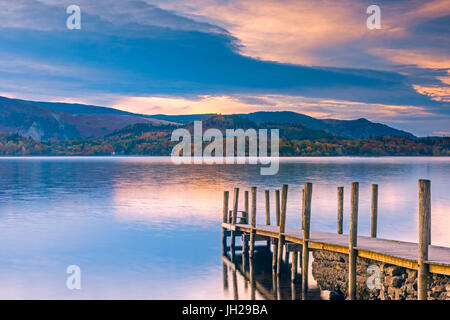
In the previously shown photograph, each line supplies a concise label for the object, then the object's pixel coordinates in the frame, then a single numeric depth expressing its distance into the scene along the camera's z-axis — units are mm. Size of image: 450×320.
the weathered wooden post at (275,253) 21362
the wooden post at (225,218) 26669
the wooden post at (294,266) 19297
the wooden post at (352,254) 16062
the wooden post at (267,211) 26450
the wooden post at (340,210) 20734
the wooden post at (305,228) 18453
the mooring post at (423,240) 13547
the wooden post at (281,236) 20750
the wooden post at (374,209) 21281
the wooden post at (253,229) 23578
